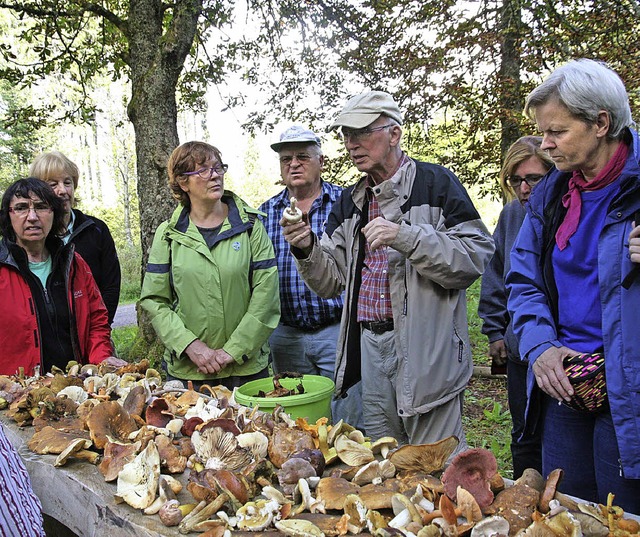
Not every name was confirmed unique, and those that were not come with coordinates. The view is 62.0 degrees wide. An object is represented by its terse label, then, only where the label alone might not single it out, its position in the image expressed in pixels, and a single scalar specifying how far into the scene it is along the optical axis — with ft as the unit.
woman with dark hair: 9.06
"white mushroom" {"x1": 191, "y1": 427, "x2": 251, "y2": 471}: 4.91
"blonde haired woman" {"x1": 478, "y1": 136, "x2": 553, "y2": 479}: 8.85
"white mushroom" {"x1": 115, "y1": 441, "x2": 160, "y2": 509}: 4.54
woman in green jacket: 9.53
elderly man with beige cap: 7.71
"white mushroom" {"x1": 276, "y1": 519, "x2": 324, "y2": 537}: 3.80
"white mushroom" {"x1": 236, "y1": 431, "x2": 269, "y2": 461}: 5.08
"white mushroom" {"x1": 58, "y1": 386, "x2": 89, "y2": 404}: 7.10
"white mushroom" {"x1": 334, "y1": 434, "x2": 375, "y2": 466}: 5.00
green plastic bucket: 6.63
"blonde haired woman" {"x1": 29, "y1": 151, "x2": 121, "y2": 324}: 11.66
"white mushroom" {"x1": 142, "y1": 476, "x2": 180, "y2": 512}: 4.43
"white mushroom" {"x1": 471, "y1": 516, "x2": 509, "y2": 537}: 3.76
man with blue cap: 10.58
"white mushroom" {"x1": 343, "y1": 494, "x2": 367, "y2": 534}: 3.91
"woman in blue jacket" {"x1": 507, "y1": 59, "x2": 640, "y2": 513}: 5.27
